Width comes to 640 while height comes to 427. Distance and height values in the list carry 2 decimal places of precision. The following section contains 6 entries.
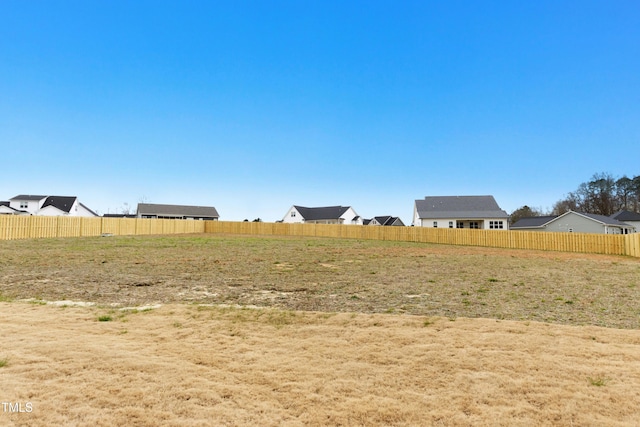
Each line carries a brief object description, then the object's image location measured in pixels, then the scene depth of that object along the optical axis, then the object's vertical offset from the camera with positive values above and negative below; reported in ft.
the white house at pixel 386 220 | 206.98 +5.51
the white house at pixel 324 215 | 189.37 +7.71
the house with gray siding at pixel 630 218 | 132.99 +4.88
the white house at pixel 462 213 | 128.98 +6.43
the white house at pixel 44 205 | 164.55 +10.98
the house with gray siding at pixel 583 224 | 114.21 +2.10
